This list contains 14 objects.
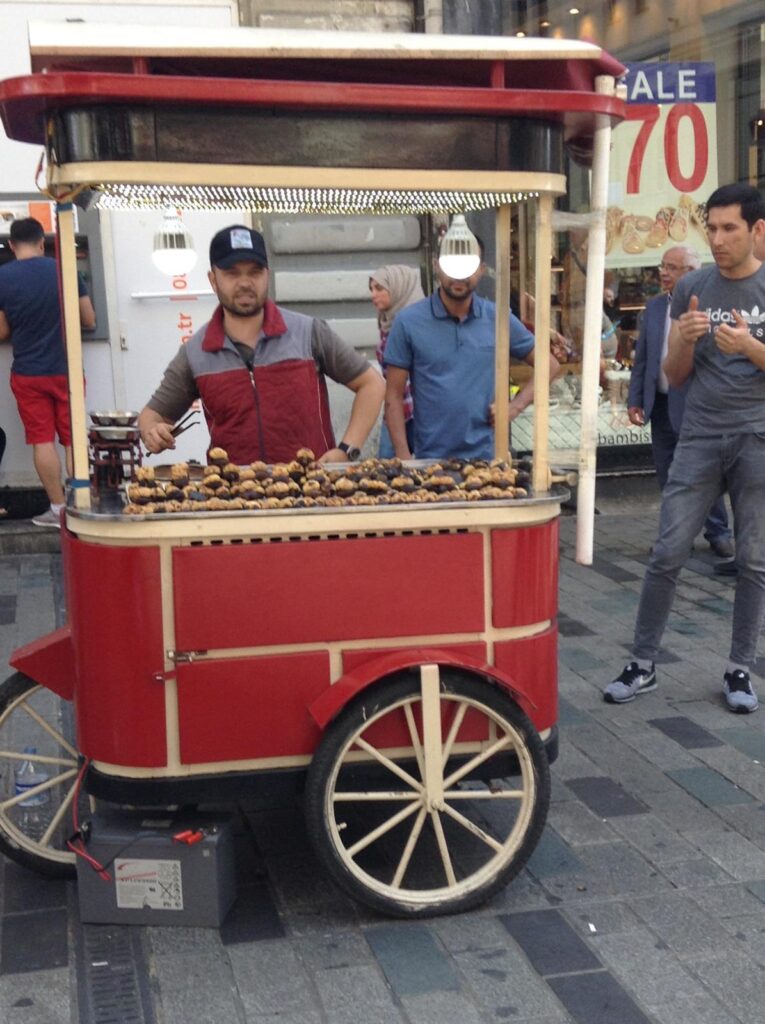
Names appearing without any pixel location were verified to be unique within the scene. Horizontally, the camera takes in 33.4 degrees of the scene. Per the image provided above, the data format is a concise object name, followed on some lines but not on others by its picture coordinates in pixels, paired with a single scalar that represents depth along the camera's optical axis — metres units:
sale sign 8.80
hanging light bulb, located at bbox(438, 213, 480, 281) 4.16
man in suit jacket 6.76
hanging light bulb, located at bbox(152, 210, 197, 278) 4.50
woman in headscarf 6.52
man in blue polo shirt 4.88
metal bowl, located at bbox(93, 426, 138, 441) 3.80
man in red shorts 7.45
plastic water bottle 3.87
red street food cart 3.11
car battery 3.30
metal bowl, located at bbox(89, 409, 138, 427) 3.81
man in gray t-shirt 4.67
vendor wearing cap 4.05
